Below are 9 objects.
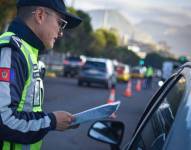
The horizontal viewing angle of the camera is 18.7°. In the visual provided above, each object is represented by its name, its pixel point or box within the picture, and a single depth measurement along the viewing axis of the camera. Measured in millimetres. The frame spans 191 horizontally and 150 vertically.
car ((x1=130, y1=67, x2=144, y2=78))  58997
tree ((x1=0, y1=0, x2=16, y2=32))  31416
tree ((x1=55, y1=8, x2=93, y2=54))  59500
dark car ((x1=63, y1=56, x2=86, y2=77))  44312
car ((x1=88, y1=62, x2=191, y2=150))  2416
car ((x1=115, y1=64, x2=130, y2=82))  48000
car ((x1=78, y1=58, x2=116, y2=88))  31581
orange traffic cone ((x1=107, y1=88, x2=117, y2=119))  17083
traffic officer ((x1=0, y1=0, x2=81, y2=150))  2785
